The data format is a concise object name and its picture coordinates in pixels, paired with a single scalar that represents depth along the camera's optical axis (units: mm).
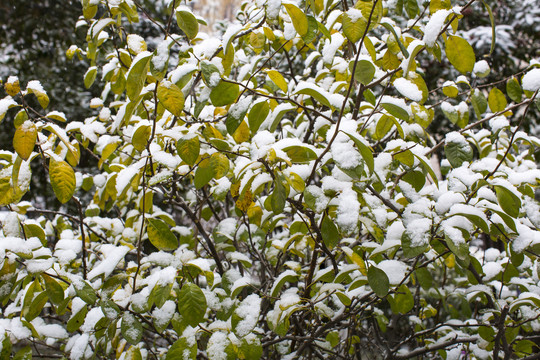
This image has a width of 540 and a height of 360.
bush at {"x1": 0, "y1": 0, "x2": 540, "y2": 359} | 1114
